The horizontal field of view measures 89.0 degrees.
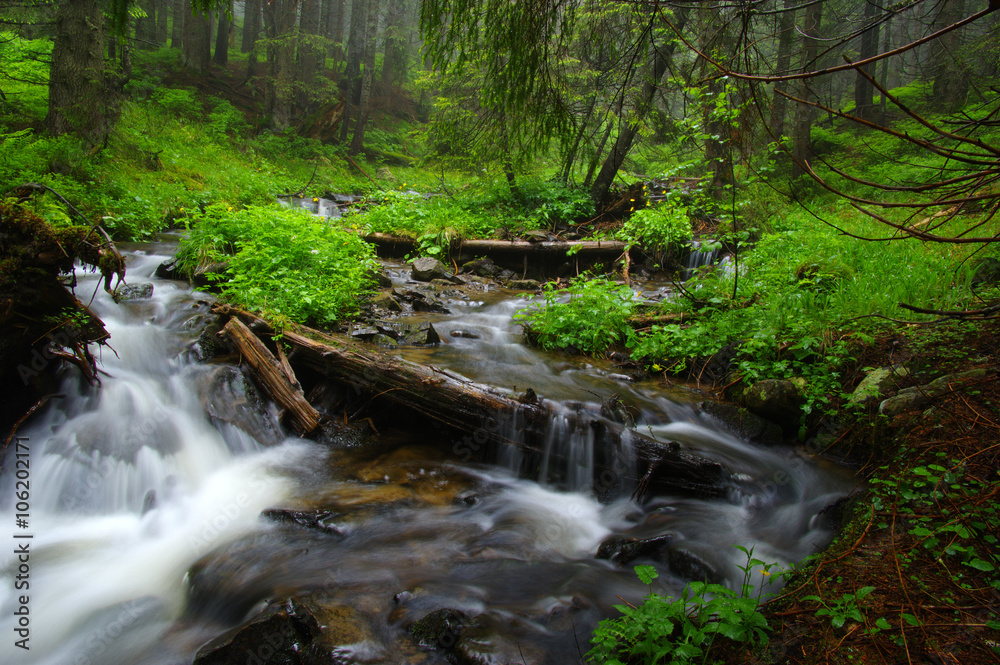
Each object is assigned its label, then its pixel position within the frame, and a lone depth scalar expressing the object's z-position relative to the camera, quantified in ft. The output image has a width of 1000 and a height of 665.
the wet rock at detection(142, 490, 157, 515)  14.11
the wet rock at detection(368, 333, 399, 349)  22.51
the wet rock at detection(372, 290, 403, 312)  27.30
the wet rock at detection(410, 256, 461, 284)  35.47
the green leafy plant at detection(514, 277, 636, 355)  23.88
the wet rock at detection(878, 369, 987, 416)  12.93
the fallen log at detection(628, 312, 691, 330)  24.49
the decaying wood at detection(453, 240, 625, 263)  38.47
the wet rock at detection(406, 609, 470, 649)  9.93
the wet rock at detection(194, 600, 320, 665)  9.11
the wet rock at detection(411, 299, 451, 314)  29.32
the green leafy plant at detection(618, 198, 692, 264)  32.53
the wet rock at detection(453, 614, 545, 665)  9.52
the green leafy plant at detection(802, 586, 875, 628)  7.48
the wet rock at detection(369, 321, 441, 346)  23.48
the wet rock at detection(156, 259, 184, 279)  26.04
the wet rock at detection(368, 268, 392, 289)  30.65
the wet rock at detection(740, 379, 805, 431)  16.99
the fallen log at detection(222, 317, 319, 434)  16.97
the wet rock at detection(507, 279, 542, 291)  36.22
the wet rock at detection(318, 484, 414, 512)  14.46
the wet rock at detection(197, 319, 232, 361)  18.98
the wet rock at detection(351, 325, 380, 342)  22.41
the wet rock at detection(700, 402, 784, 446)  17.26
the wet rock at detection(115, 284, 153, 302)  22.65
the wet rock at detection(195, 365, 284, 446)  16.84
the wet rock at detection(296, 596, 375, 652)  9.50
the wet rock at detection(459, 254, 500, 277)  38.47
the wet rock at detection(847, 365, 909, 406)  14.96
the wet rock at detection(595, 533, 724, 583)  12.44
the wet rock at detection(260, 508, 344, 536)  13.55
